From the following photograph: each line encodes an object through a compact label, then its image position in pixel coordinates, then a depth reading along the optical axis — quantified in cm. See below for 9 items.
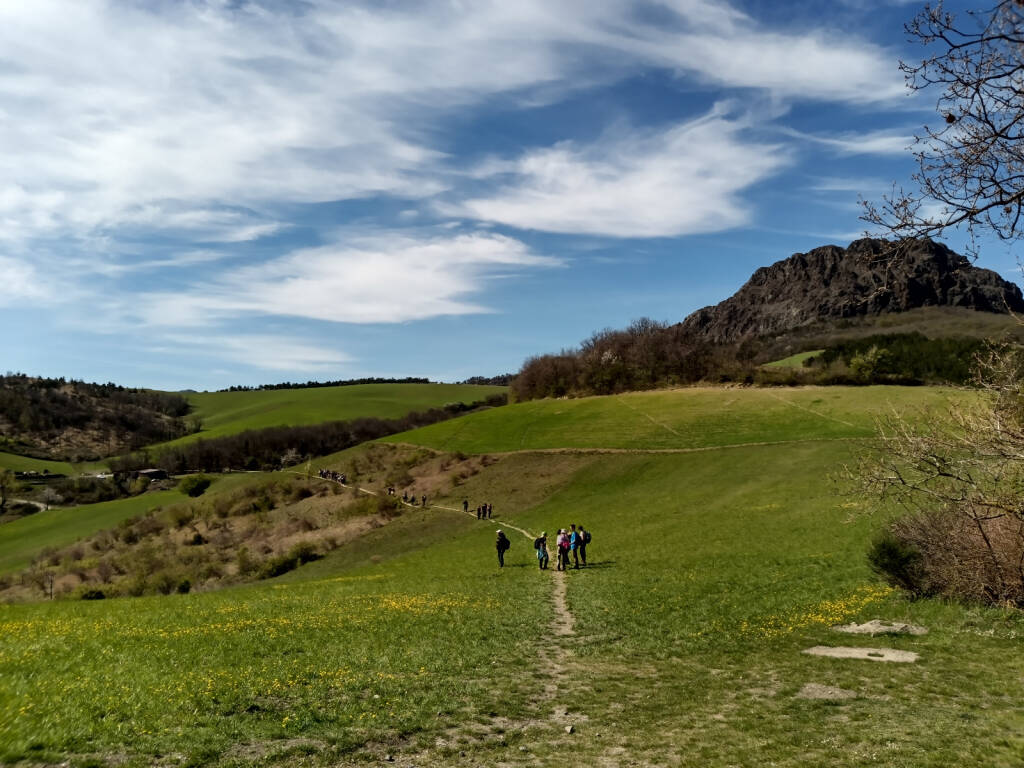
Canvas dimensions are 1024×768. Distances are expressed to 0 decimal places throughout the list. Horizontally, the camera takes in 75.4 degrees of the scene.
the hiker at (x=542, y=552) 3859
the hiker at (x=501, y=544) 3994
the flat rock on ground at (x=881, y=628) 1926
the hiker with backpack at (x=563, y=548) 3794
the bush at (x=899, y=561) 2216
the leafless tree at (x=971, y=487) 1262
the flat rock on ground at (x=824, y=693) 1362
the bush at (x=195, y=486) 11088
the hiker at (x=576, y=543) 3853
